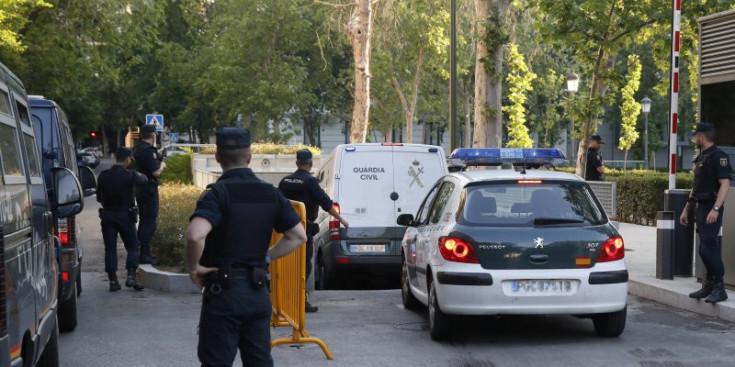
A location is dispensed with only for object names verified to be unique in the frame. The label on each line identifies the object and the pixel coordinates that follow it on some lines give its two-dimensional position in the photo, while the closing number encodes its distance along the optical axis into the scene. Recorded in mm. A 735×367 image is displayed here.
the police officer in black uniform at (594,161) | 19453
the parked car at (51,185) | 9273
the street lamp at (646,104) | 52662
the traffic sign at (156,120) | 39062
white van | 13672
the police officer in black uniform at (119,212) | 12617
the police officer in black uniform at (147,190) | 13805
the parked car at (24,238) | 4871
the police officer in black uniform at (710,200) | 10539
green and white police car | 8852
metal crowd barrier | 8633
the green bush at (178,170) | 36750
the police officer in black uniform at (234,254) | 5375
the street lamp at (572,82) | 35003
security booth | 12922
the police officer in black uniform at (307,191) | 11016
